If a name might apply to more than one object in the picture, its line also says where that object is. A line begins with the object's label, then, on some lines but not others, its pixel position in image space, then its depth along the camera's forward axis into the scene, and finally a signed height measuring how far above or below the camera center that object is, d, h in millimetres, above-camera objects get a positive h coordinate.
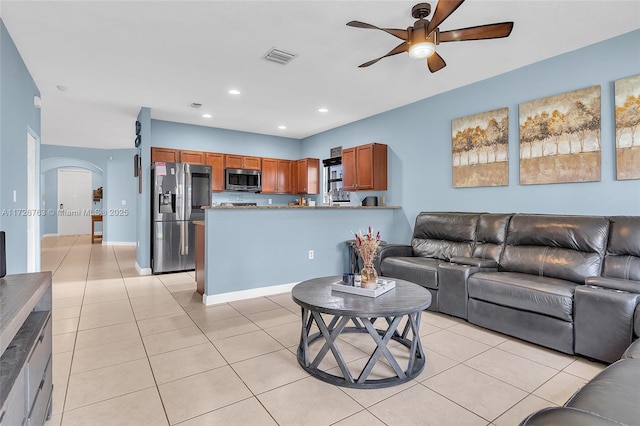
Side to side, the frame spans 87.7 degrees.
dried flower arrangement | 2428 -322
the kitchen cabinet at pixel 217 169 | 6523 +886
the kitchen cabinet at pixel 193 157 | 6215 +1082
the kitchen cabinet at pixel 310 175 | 7077 +817
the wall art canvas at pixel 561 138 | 3223 +773
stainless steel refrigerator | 5480 +30
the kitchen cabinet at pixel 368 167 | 5387 +763
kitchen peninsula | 3836 -401
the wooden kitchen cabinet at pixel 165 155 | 5957 +1073
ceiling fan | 2363 +1324
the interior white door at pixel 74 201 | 11680 +461
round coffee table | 2068 -695
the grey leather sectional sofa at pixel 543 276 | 2376 -573
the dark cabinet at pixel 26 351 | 1074 -526
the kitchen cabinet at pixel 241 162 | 6711 +1066
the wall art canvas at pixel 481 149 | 3963 +805
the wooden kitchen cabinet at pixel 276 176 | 7203 +831
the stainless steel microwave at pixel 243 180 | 6629 +687
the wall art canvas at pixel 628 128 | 2941 +761
